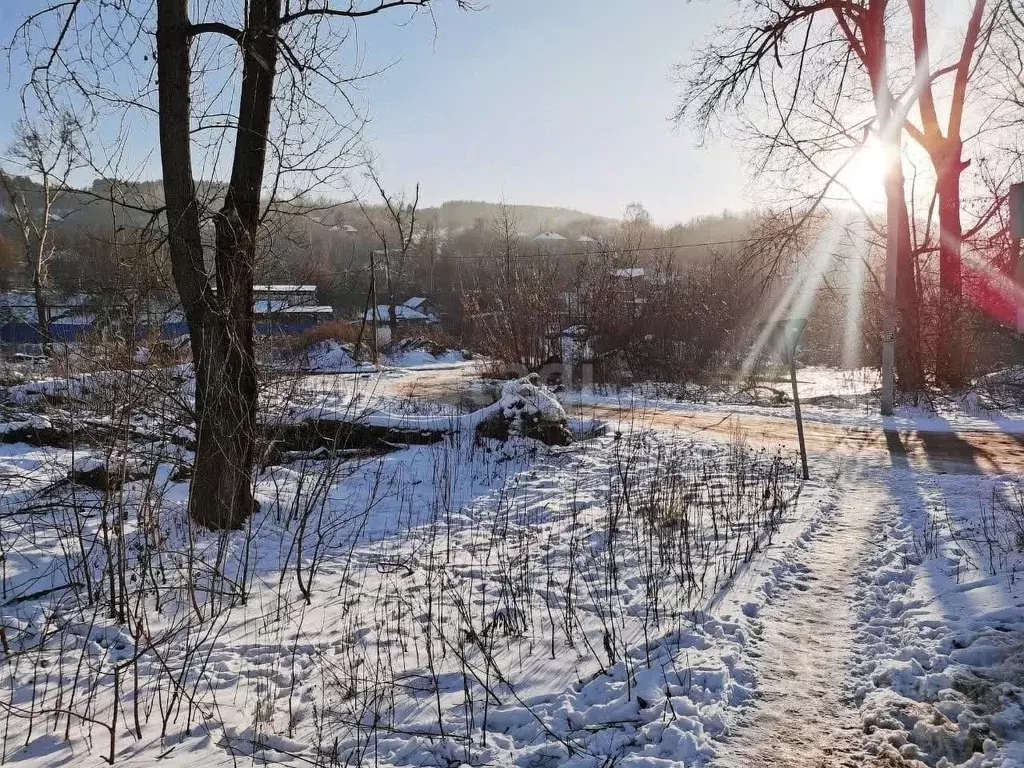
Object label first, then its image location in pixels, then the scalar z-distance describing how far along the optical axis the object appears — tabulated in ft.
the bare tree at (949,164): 50.88
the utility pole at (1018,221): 13.82
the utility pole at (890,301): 42.68
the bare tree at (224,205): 18.19
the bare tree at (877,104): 44.73
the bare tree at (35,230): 92.32
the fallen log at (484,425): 35.40
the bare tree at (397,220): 28.94
